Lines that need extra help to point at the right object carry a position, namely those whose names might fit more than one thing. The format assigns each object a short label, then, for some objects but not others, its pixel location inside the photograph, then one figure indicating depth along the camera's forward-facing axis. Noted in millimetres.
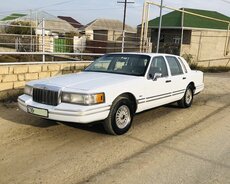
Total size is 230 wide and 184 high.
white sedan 3613
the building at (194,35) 15666
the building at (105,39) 14669
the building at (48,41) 11046
